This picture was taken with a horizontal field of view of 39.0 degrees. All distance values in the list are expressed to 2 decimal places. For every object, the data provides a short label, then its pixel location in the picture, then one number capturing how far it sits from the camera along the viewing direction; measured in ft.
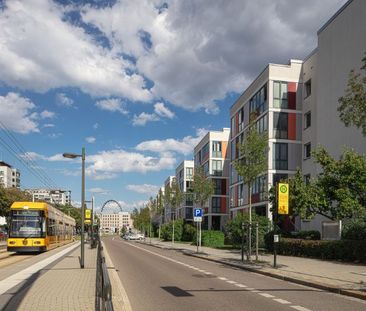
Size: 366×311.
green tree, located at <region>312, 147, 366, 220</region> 88.07
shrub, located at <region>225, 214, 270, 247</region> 117.91
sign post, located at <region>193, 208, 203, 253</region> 123.34
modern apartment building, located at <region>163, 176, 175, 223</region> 435.86
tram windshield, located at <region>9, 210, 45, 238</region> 113.91
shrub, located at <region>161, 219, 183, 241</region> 227.20
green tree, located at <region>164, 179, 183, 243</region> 208.85
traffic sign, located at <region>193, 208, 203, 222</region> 123.34
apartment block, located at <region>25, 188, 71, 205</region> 574.15
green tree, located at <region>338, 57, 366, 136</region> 45.65
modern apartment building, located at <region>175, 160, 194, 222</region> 354.95
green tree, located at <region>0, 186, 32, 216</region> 237.25
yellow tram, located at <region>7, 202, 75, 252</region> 113.19
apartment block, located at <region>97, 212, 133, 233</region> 556.10
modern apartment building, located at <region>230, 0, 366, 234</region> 127.03
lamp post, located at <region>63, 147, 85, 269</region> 68.74
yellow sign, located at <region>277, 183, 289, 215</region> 71.51
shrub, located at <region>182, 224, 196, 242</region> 216.95
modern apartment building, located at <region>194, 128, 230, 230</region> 279.69
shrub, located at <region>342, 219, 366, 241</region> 84.17
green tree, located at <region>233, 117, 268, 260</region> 90.22
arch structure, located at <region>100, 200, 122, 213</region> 326.28
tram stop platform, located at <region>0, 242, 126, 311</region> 34.83
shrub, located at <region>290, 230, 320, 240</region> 111.24
